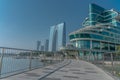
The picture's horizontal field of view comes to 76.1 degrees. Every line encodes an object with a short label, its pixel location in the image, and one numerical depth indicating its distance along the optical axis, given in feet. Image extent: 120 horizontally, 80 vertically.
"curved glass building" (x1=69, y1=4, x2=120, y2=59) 117.01
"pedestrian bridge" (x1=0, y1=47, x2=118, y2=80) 9.60
